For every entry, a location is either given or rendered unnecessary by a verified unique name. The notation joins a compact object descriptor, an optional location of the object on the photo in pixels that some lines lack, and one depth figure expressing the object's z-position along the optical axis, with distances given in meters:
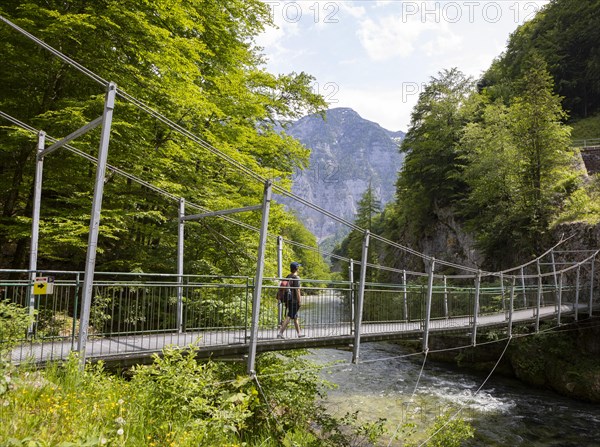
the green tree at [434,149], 27.48
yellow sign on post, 5.02
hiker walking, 7.22
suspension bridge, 5.45
